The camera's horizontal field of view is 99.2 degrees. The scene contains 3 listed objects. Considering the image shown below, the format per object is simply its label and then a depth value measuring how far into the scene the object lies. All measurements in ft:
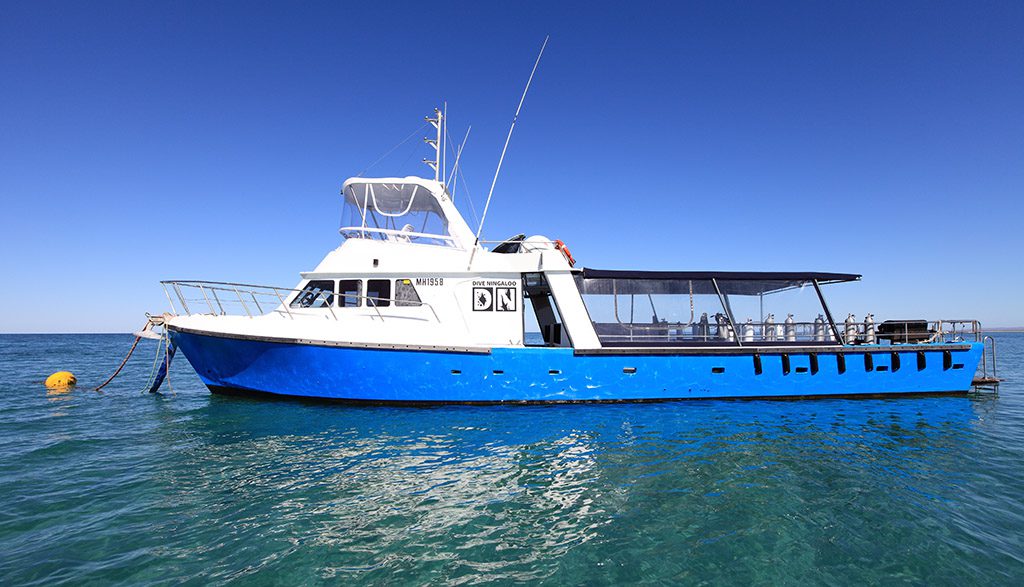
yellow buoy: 45.65
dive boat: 31.14
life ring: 34.68
